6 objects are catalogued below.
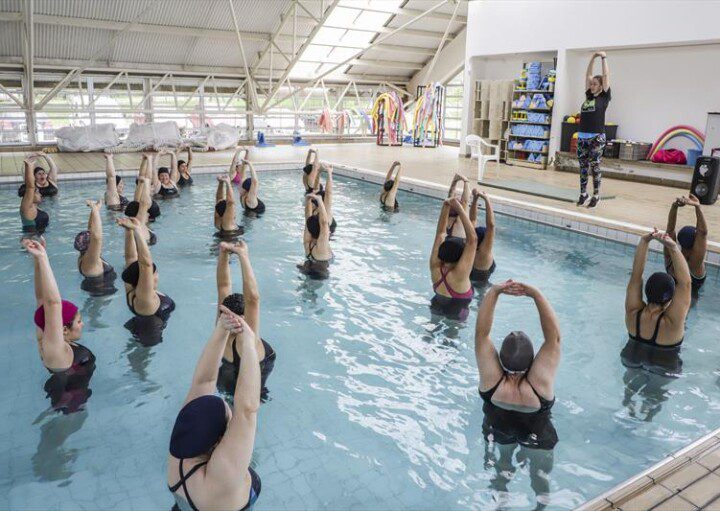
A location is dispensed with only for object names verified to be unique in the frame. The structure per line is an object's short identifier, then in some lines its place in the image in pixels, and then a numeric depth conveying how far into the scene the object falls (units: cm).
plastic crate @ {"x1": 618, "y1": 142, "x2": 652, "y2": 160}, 1244
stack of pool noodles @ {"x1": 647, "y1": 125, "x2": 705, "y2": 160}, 1166
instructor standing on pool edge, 806
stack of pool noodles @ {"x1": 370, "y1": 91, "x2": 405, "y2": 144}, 2006
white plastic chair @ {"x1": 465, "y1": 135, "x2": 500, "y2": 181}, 1144
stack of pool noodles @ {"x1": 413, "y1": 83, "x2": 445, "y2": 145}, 1894
